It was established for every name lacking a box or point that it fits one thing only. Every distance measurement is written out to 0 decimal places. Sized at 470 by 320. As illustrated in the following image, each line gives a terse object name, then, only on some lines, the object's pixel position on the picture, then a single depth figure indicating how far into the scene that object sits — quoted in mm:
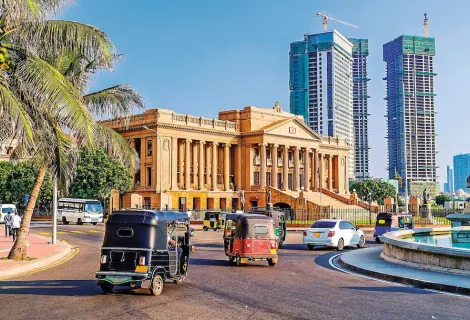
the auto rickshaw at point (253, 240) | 19203
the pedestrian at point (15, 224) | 29800
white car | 26891
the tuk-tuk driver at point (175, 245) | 13912
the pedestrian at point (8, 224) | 32131
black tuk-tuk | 12344
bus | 53969
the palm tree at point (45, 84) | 13836
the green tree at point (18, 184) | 68688
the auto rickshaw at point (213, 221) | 49562
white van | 58194
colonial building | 75750
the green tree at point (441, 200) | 158938
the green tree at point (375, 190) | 130500
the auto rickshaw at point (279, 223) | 27953
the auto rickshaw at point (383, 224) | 33656
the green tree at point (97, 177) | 65500
